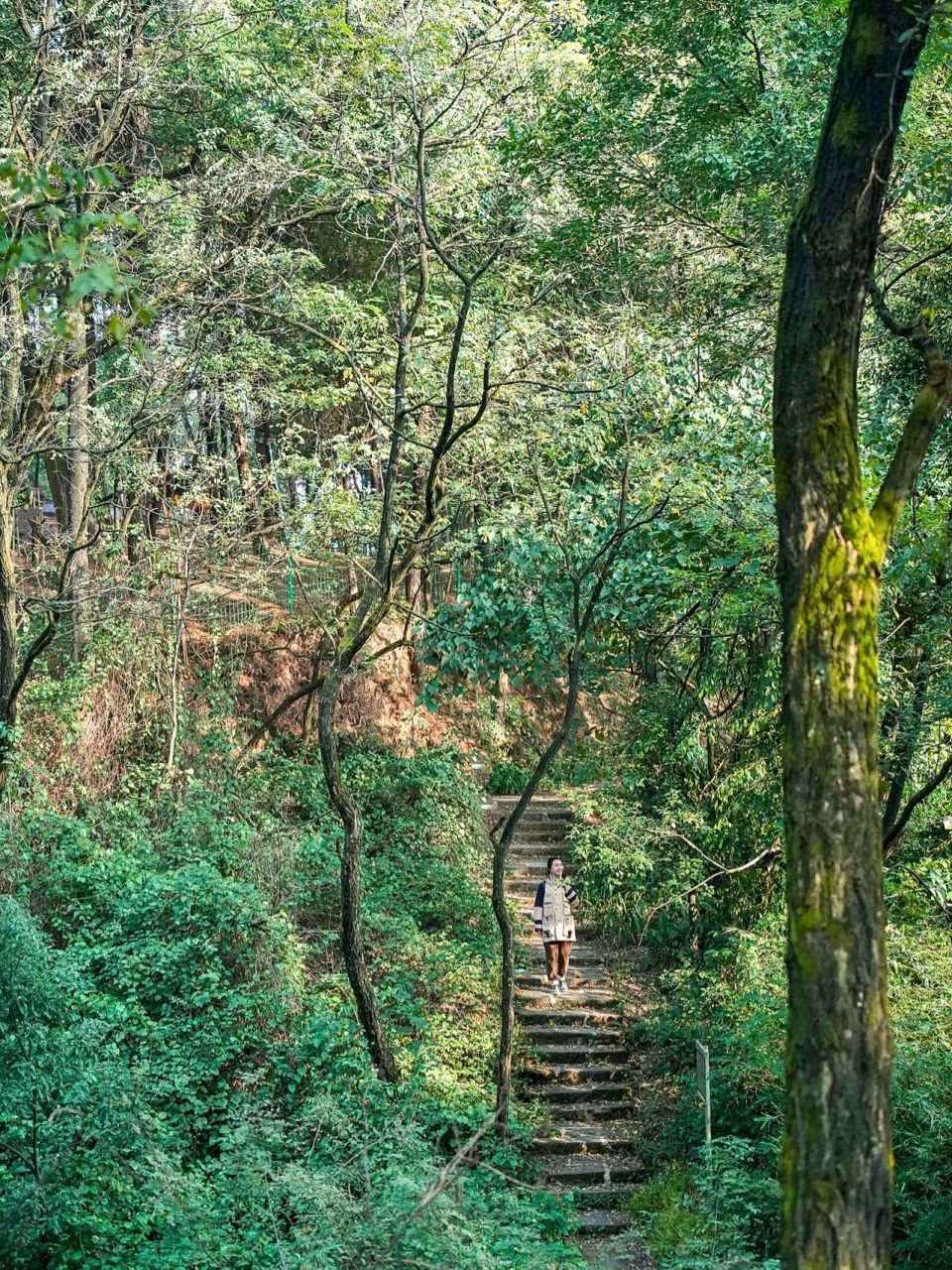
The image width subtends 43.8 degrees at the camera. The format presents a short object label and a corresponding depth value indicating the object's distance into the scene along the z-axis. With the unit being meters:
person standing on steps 11.60
